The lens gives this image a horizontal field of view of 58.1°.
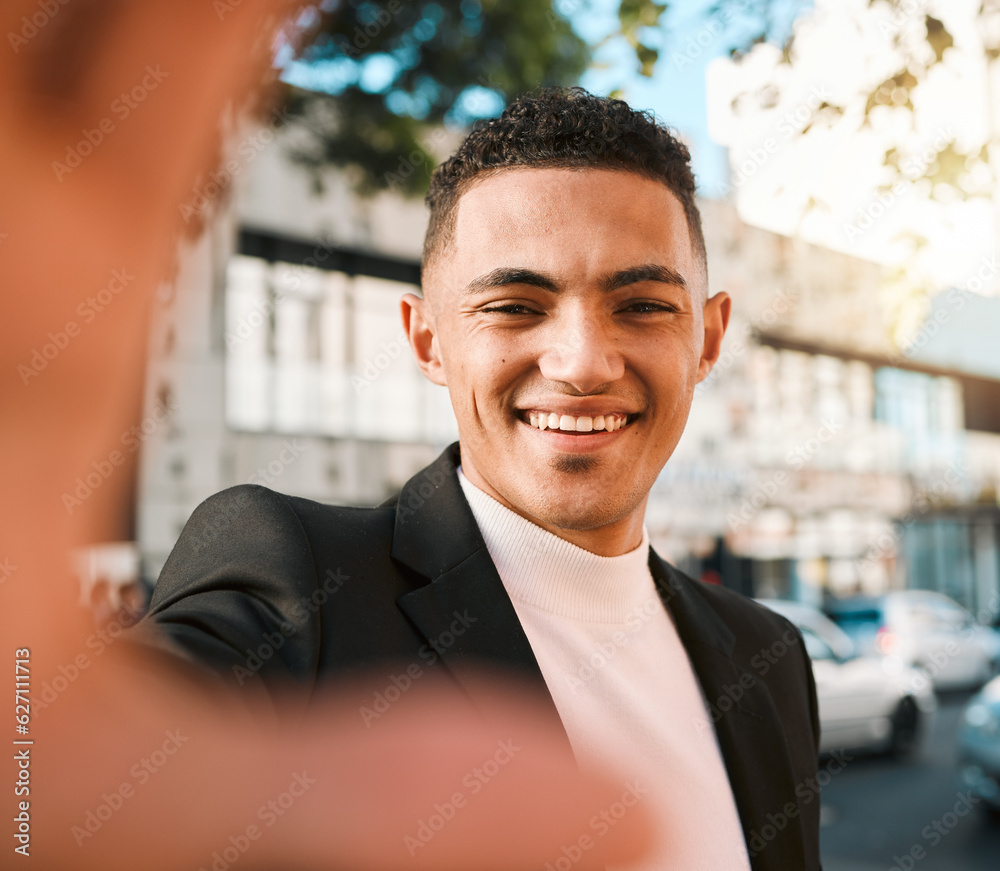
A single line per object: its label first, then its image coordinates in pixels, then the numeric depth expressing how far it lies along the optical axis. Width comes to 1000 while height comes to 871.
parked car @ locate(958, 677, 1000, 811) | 6.61
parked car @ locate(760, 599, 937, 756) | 8.48
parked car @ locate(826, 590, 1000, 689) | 13.82
